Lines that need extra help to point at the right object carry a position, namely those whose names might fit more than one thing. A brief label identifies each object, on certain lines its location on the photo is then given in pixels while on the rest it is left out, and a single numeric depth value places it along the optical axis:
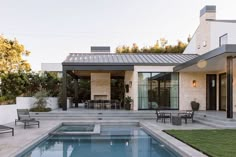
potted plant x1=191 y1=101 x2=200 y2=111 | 12.54
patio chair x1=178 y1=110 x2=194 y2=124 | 9.65
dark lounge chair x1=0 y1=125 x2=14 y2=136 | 6.90
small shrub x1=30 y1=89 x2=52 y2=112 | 12.37
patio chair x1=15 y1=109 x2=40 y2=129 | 8.70
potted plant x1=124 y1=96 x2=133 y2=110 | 12.88
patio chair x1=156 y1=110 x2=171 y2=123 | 9.99
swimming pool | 5.82
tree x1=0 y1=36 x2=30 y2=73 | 15.07
